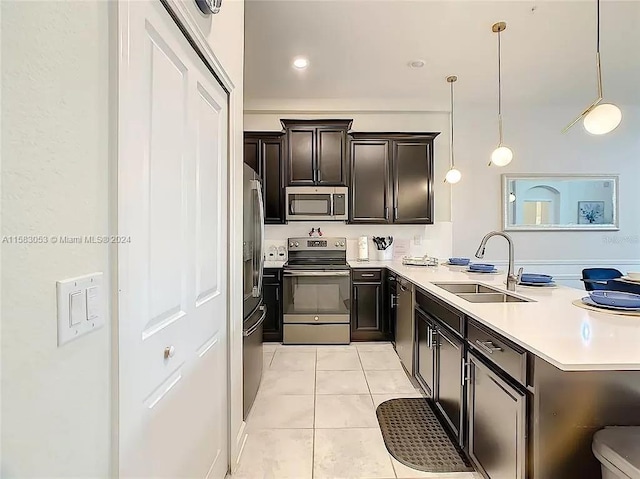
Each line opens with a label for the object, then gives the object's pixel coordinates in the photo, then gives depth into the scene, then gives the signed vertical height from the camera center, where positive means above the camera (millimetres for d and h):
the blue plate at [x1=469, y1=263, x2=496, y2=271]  3145 -268
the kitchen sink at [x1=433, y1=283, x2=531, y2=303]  2242 -393
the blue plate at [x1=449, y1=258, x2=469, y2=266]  3775 -256
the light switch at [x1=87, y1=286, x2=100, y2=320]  716 -137
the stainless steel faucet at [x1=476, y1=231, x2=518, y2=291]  2266 -238
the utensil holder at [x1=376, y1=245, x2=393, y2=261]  4566 -205
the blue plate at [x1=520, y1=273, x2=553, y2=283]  2455 -290
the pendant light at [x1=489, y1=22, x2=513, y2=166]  2870 +761
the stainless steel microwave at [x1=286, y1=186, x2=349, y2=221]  4234 +457
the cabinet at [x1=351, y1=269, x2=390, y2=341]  4035 -868
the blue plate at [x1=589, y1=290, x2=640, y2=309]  1667 -304
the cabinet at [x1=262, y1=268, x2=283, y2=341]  3975 -754
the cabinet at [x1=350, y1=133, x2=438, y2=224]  4309 +772
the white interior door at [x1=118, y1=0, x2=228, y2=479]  867 -43
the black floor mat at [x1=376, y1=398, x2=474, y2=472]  1896 -1243
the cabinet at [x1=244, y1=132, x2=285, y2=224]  4223 +953
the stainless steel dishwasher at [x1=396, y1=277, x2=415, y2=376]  2994 -811
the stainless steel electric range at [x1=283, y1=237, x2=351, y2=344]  3945 -761
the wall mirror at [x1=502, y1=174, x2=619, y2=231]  4719 +510
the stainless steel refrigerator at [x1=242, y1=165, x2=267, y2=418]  2279 -305
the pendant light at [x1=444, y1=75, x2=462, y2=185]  3746 +720
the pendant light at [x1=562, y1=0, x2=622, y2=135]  2078 +752
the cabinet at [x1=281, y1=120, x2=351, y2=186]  4227 +1053
